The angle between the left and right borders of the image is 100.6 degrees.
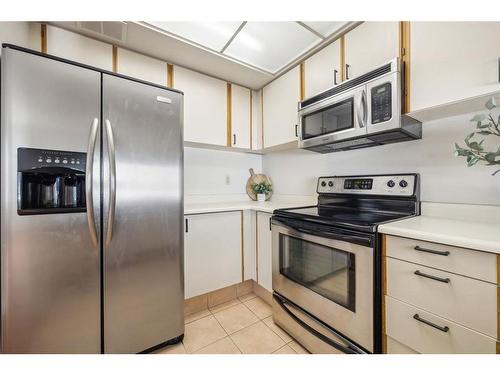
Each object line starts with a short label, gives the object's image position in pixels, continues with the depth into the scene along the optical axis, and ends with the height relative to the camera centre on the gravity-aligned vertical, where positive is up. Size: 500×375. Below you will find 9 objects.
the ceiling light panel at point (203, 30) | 1.48 +1.15
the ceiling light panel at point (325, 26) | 1.46 +1.15
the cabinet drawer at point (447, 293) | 0.76 -0.45
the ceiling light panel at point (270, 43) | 1.53 +1.15
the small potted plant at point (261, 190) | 2.55 -0.06
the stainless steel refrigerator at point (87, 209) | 1.00 -0.13
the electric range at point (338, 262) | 1.07 -0.47
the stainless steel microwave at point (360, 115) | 1.21 +0.48
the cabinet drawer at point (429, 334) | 0.79 -0.63
